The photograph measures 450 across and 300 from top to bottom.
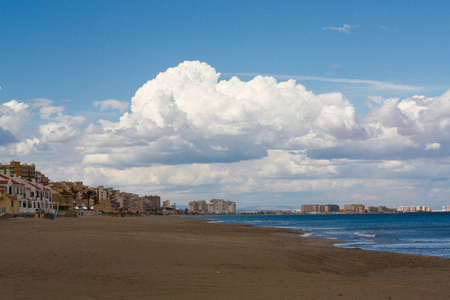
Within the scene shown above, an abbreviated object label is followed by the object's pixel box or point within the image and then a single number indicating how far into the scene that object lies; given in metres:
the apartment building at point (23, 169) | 187.25
